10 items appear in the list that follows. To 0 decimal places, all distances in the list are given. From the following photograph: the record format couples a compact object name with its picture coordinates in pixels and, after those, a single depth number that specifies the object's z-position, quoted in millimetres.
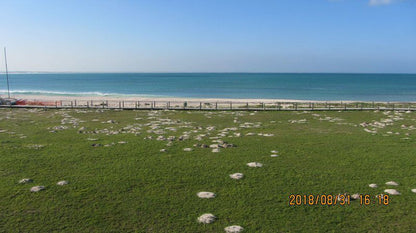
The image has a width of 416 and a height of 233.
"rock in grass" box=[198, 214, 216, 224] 10219
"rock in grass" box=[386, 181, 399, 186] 13437
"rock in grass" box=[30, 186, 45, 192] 12844
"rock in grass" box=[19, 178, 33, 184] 13791
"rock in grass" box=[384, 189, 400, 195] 12477
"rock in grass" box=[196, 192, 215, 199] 12250
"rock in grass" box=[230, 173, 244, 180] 14414
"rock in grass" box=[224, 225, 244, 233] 9609
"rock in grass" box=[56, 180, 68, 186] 13648
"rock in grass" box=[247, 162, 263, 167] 16234
